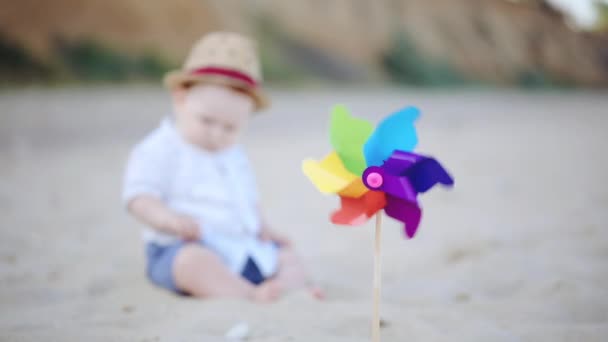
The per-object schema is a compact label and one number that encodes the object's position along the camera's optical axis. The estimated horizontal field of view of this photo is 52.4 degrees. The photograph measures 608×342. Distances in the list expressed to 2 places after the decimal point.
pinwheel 1.68
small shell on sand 1.92
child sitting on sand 2.44
